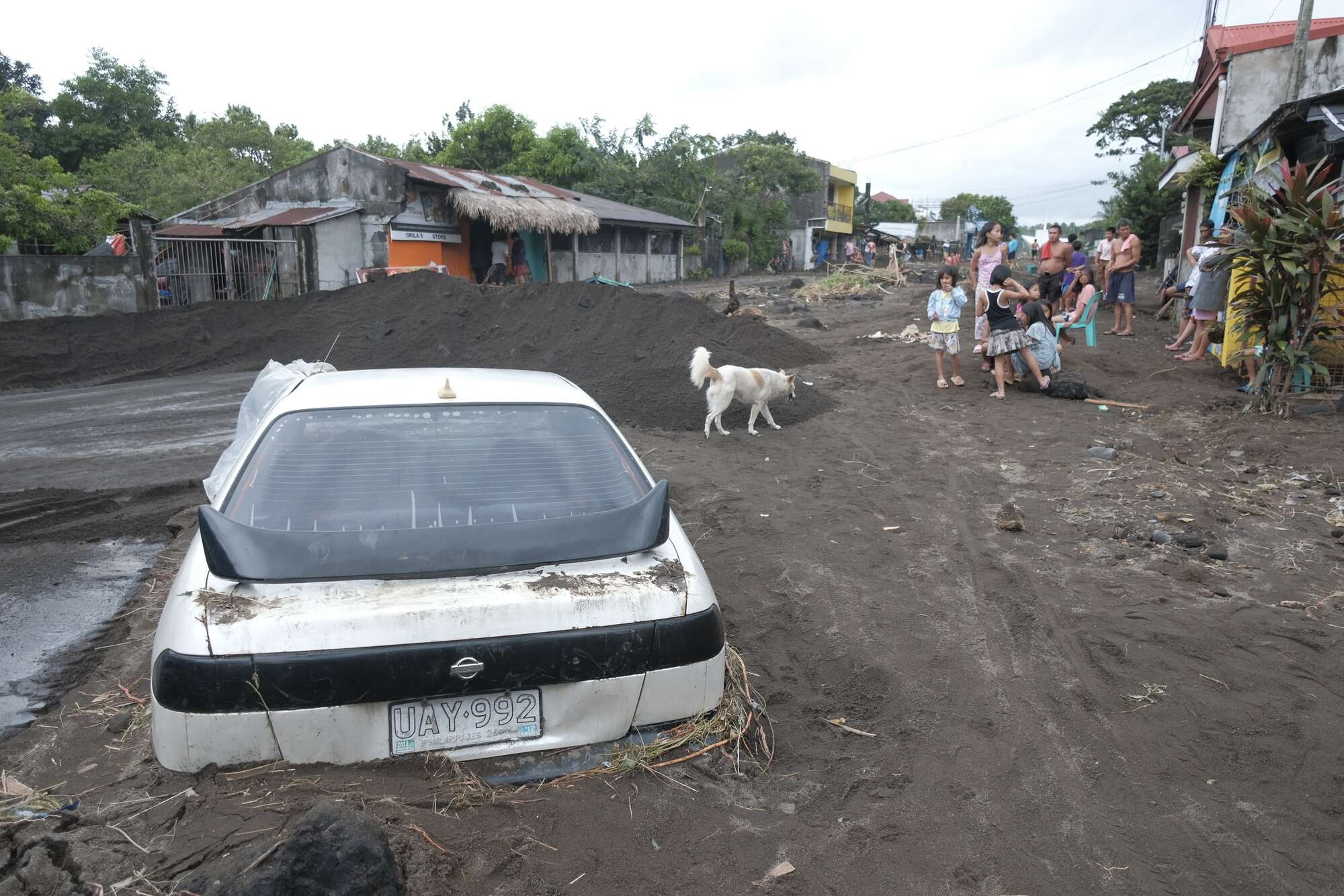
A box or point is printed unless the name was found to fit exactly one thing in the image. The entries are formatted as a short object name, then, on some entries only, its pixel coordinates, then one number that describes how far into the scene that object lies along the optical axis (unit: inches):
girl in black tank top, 366.9
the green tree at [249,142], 1486.2
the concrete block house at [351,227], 674.2
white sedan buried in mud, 87.0
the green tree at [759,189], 1539.1
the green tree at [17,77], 1363.2
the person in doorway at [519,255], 920.9
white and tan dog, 322.0
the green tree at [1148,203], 997.2
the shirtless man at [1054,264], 473.4
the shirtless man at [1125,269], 506.9
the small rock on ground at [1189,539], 200.5
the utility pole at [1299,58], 502.6
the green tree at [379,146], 1593.3
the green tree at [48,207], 533.0
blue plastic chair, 442.9
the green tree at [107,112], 1339.8
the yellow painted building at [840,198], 2068.5
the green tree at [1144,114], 1486.2
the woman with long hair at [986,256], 419.8
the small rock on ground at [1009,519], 220.5
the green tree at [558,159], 1326.3
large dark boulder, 71.9
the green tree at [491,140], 1341.0
